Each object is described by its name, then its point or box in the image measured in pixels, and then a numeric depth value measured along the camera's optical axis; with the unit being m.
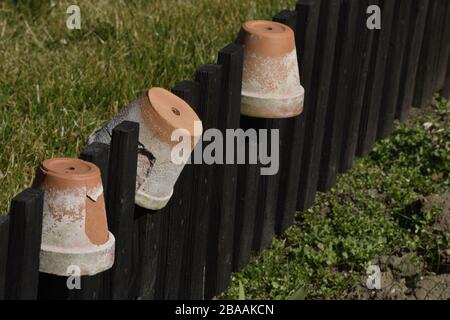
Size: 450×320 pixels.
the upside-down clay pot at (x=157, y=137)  6.02
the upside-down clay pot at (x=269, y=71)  6.99
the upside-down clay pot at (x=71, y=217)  5.45
